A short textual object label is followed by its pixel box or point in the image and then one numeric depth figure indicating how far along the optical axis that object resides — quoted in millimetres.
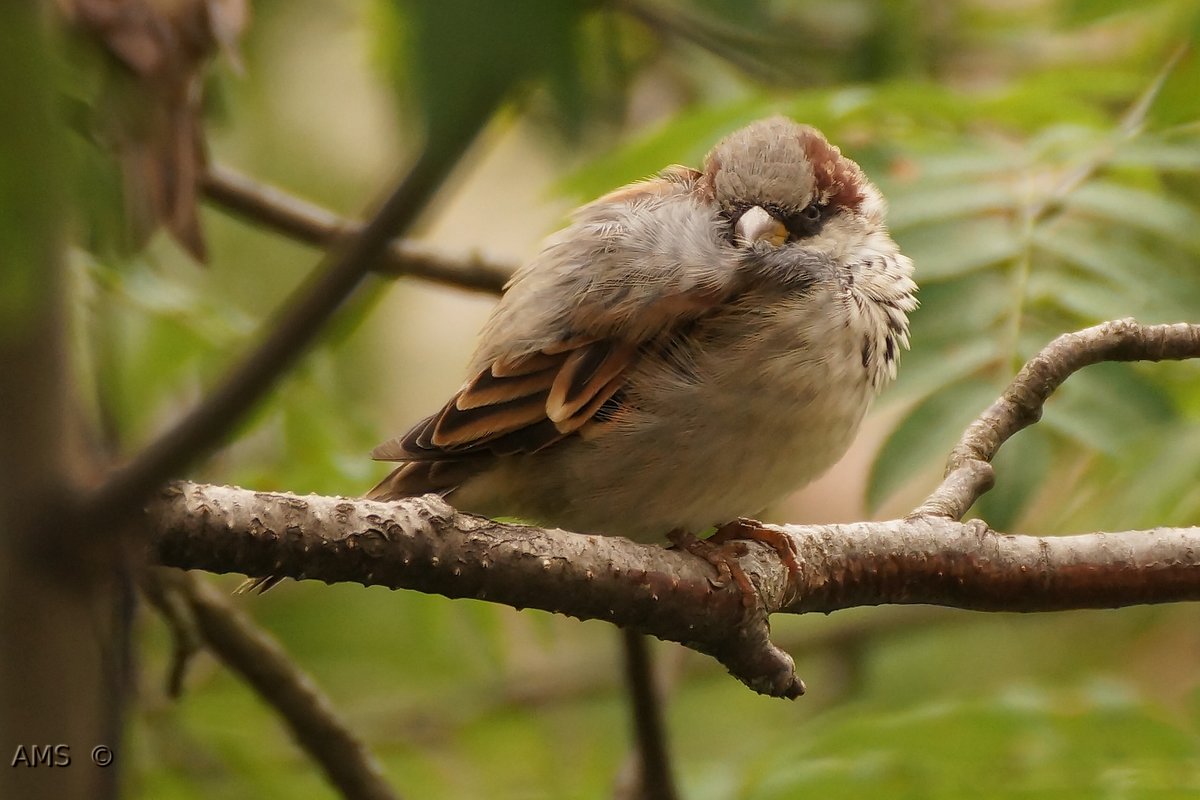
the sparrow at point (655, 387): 5340
